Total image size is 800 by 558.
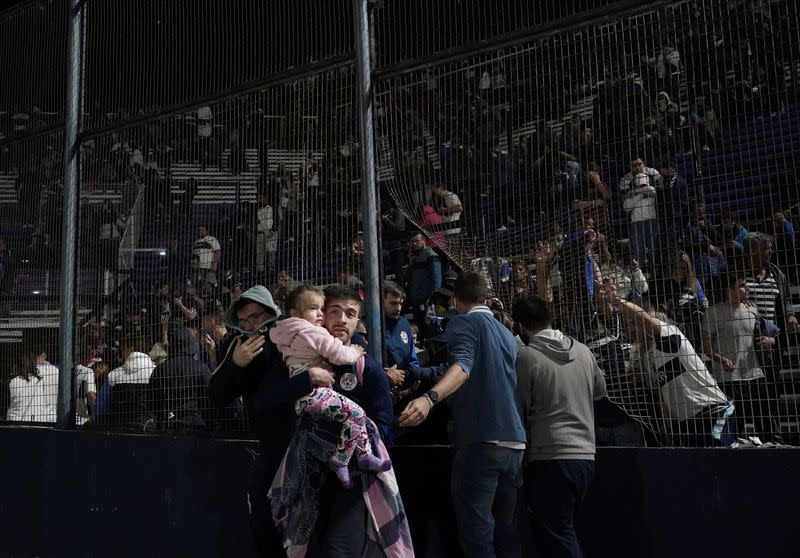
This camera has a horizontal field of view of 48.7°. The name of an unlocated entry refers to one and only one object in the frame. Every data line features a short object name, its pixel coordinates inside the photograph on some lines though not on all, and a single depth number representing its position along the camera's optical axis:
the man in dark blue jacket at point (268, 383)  4.29
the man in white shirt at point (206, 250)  6.25
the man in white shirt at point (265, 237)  5.97
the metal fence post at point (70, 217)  7.07
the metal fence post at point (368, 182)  5.38
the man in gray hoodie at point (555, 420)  4.54
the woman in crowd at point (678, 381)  4.48
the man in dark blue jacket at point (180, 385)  6.24
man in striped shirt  4.33
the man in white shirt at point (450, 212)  5.26
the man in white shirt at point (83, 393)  7.05
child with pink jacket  4.04
